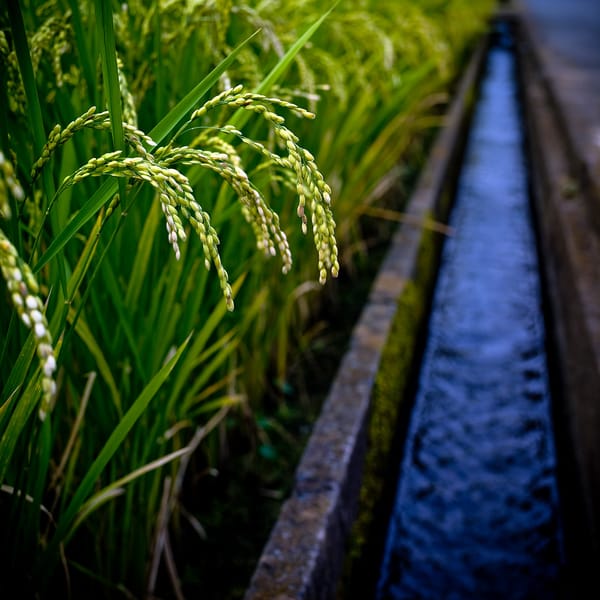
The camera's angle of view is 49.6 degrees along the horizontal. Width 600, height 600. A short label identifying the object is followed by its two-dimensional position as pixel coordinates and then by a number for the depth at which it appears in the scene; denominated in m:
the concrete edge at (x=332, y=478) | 1.30
